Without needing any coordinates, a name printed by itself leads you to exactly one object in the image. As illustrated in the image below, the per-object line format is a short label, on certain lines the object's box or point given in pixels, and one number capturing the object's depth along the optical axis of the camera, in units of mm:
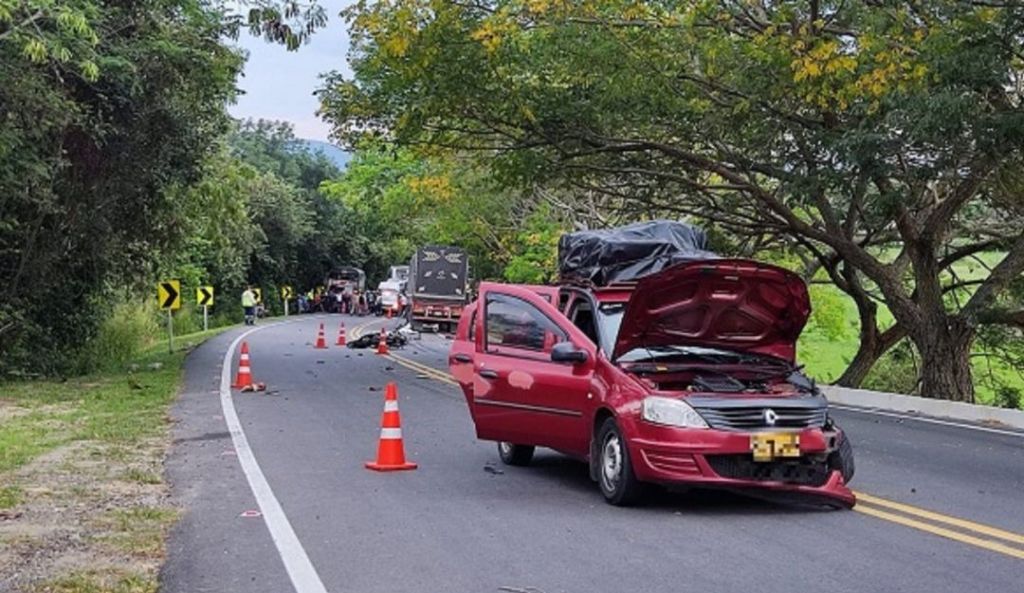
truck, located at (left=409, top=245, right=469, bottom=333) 44344
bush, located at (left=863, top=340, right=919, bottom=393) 32375
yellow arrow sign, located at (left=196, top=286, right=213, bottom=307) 42312
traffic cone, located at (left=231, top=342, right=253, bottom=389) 20391
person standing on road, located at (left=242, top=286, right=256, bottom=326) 48528
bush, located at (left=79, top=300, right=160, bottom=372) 27436
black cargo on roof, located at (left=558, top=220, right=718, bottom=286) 11031
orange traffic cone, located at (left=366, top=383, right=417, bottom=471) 11156
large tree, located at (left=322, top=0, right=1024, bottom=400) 15242
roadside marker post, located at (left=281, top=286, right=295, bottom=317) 67325
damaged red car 8594
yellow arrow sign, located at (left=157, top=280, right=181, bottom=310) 30906
